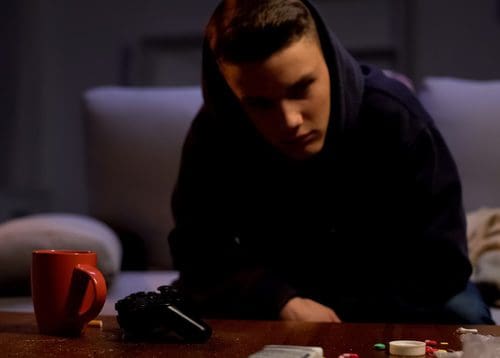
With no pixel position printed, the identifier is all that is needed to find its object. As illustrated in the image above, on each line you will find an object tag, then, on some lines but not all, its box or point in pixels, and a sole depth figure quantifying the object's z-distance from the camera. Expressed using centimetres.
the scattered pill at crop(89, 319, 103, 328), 203
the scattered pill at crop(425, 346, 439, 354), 183
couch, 305
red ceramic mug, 192
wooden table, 184
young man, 229
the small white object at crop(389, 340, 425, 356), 181
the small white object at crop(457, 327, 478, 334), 198
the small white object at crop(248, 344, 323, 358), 172
